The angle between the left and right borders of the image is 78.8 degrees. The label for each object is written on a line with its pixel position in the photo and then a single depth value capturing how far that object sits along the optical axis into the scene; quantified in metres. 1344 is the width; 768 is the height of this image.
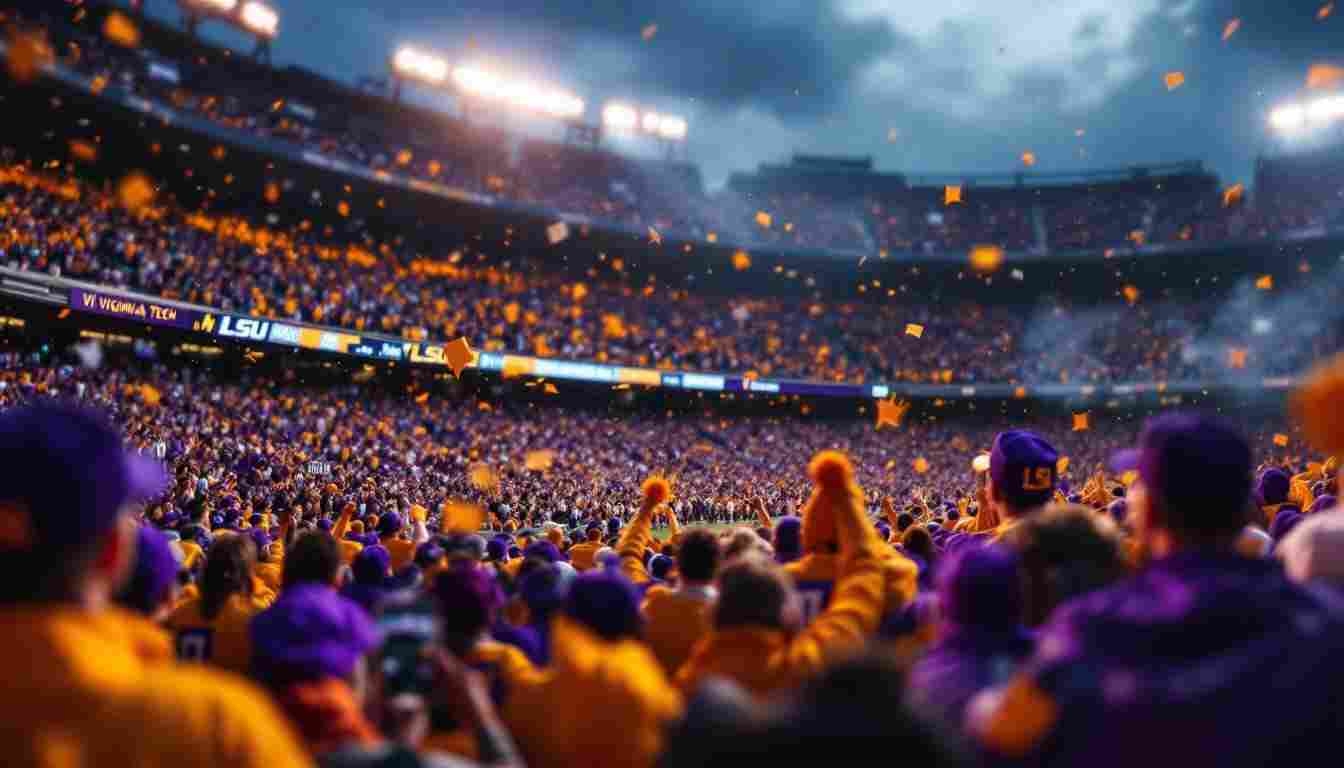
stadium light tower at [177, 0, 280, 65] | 32.56
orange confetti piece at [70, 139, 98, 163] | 27.92
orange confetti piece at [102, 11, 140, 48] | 30.39
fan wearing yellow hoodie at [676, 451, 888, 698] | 2.74
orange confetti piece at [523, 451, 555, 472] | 30.45
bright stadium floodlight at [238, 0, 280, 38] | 33.38
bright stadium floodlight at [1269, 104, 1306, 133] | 45.53
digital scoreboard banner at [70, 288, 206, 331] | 22.23
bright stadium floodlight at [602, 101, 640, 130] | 46.75
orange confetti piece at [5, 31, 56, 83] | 23.59
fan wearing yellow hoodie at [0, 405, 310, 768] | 1.47
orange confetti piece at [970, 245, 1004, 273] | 46.22
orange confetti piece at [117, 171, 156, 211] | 28.48
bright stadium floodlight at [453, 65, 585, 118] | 40.25
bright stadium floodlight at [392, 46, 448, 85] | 38.66
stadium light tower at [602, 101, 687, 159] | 46.88
